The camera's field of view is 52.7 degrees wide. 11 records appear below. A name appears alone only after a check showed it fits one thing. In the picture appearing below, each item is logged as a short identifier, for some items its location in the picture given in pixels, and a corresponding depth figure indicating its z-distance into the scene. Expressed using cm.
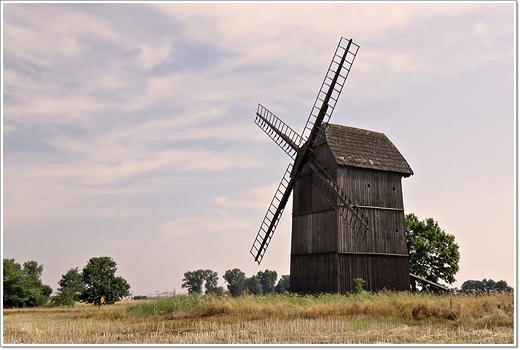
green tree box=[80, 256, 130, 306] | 3612
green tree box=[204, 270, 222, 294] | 10153
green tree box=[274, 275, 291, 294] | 9988
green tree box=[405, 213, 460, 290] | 3728
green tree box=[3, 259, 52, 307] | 4178
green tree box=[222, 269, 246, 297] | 11084
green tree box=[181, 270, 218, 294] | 10006
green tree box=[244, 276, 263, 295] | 11189
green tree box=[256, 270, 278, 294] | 11556
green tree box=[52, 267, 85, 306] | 4319
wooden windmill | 2706
